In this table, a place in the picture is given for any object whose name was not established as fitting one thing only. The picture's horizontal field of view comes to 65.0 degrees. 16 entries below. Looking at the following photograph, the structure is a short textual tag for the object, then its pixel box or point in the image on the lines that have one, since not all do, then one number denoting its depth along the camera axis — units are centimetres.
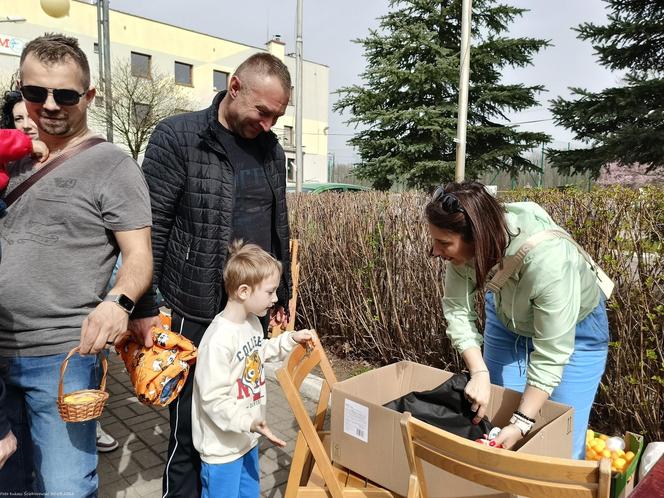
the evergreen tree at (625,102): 1172
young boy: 202
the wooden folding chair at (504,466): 125
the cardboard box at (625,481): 188
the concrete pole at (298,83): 1301
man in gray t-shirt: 174
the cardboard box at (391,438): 166
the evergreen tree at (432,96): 1644
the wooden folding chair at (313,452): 189
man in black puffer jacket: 230
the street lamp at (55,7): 782
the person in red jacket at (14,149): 168
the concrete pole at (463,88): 960
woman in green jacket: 190
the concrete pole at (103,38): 1000
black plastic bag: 200
